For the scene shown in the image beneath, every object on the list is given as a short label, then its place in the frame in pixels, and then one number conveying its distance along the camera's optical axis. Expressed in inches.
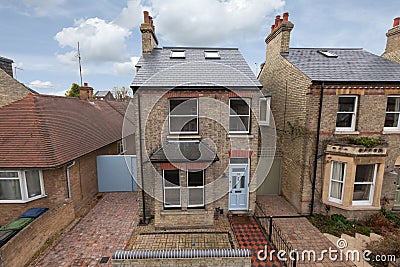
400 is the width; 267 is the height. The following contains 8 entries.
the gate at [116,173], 479.2
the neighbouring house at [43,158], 324.2
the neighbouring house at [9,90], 476.7
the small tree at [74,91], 1470.2
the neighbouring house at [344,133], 332.8
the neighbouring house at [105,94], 2058.9
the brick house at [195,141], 323.0
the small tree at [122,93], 1831.6
